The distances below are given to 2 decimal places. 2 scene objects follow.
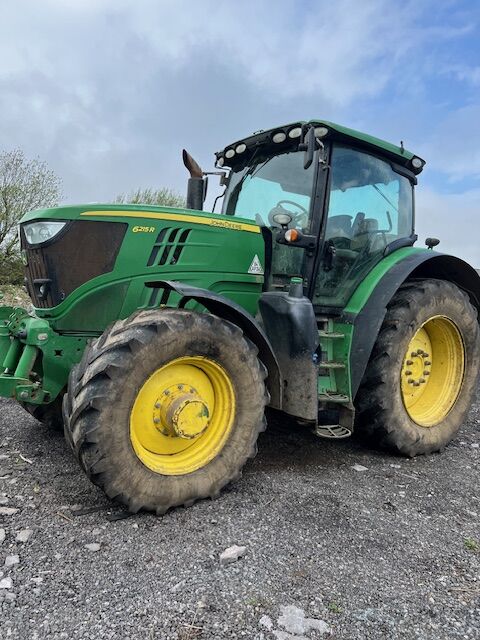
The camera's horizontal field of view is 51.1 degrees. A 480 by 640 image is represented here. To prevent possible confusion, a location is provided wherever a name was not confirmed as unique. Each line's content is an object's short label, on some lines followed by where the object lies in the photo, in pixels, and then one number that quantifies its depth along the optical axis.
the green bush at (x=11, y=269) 10.20
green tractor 2.71
